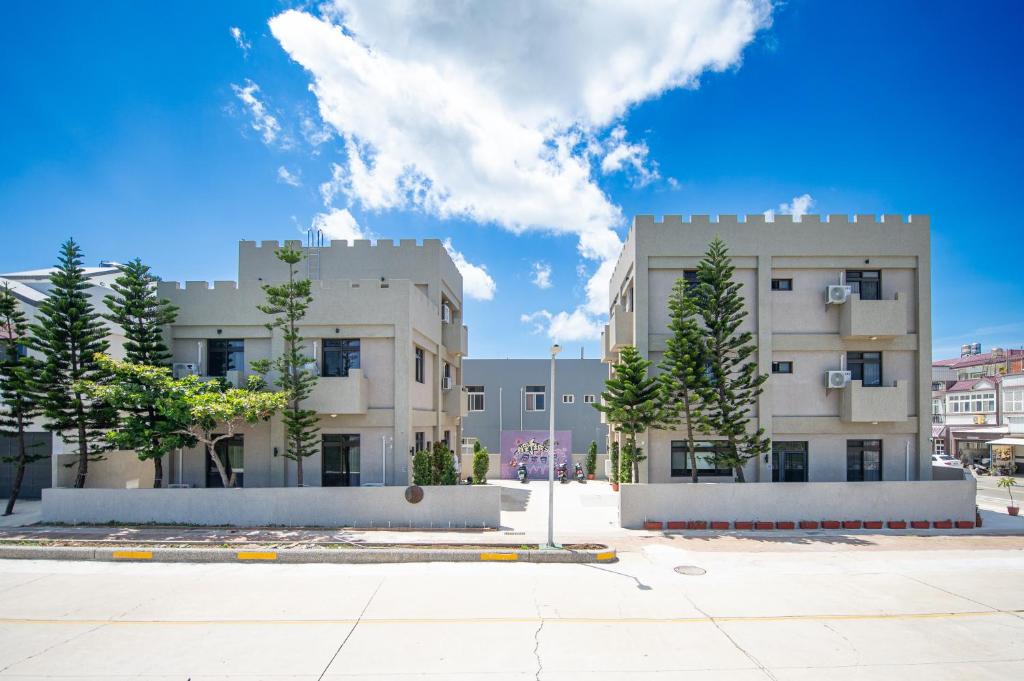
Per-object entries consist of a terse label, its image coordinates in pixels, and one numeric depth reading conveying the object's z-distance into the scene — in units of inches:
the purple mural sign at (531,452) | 1325.0
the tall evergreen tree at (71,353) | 690.8
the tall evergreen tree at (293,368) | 704.4
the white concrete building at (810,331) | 807.7
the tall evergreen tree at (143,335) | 674.2
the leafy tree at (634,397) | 736.3
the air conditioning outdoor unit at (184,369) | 751.9
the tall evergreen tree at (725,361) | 741.3
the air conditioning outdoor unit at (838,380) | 785.6
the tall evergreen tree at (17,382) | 678.5
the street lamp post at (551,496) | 546.0
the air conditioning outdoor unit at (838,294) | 789.2
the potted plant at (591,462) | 1306.6
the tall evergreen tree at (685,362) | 728.3
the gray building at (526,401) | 1428.4
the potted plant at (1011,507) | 779.4
